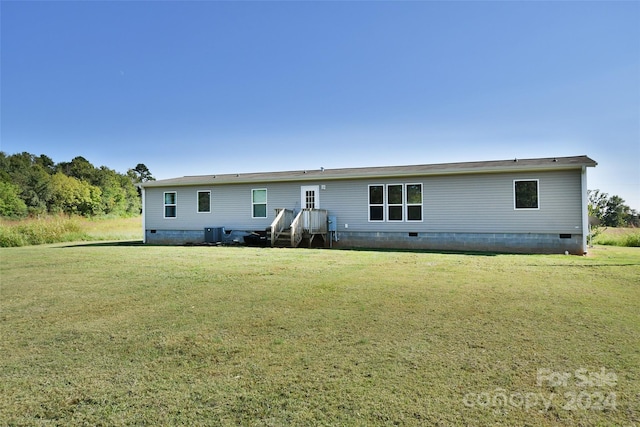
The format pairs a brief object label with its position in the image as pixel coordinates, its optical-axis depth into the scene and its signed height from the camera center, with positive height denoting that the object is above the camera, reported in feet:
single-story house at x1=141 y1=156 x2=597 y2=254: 40.57 +1.16
